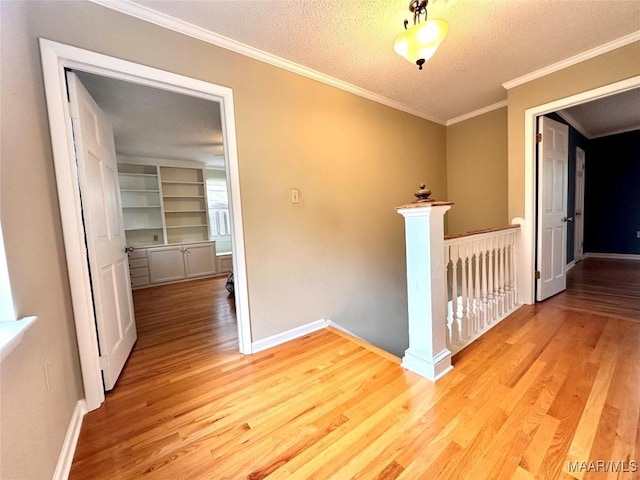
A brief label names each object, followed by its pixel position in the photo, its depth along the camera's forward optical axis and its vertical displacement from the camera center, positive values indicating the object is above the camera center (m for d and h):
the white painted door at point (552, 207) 2.78 +0.01
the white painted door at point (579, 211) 4.59 -0.08
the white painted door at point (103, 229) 1.57 +0.03
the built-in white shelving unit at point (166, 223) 4.77 +0.15
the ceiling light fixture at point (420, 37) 1.38 +0.98
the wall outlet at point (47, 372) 1.09 -0.58
